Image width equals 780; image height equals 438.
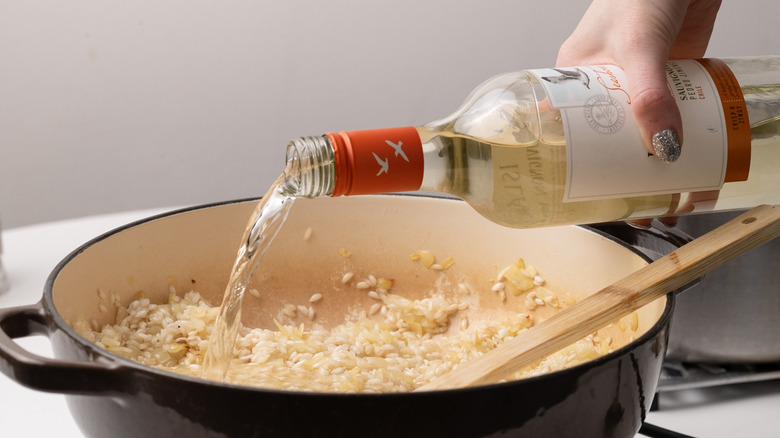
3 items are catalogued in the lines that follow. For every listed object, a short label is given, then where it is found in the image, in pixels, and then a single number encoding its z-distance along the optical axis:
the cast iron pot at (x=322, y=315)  0.48
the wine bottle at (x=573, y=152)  0.67
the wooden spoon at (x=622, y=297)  0.61
